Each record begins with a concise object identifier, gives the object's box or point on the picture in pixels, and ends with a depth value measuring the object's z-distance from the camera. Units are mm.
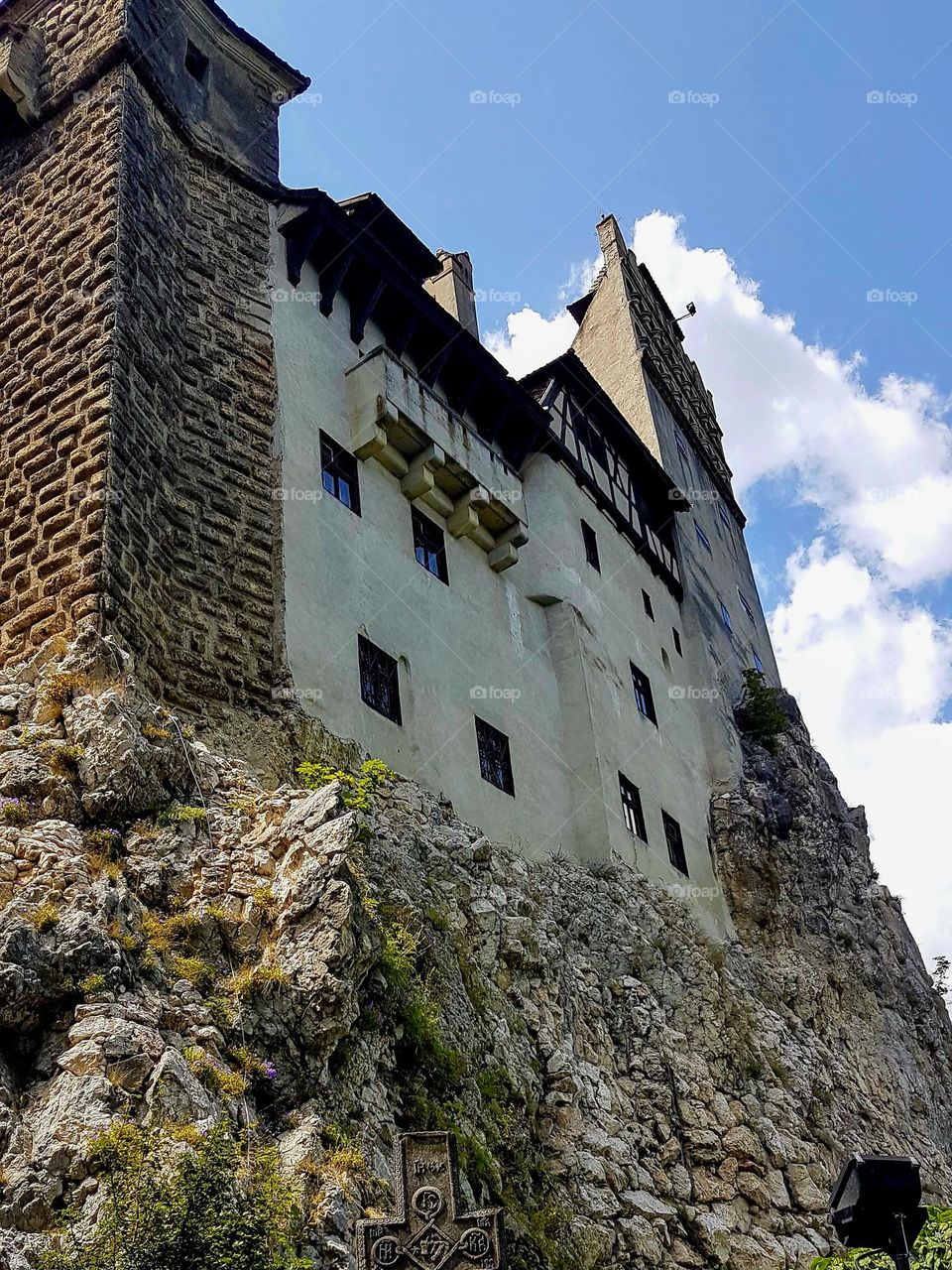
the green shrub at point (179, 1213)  6914
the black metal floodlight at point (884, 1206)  6457
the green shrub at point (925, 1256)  6348
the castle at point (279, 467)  13758
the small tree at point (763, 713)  27609
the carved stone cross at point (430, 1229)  7164
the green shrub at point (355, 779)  13219
